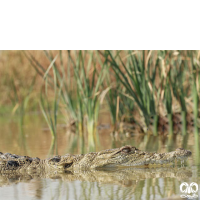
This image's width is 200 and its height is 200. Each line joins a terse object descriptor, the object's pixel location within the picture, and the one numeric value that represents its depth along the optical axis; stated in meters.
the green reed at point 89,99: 20.83
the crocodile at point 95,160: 13.64
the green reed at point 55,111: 20.13
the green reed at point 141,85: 19.64
